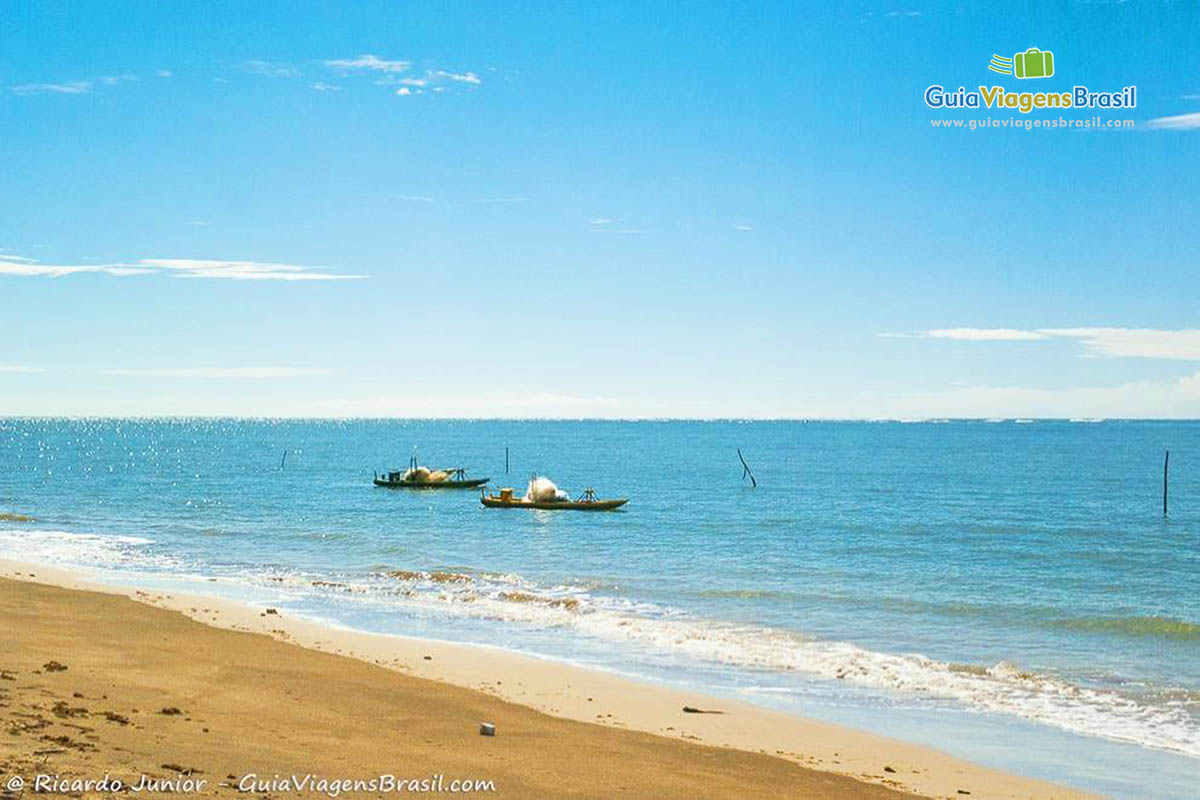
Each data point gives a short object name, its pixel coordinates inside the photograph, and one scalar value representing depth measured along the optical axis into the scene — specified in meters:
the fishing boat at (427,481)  90.12
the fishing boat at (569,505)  68.94
